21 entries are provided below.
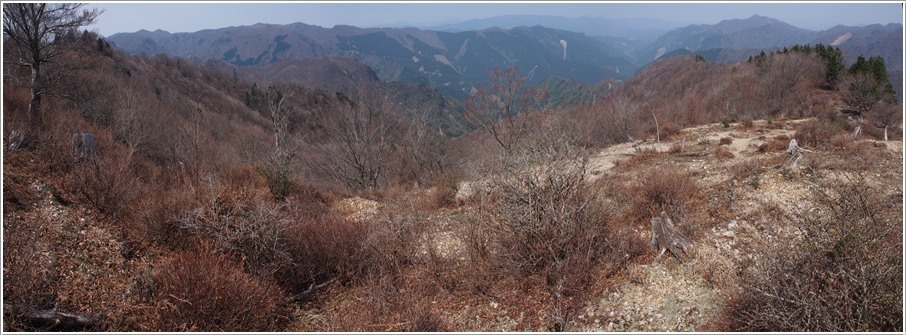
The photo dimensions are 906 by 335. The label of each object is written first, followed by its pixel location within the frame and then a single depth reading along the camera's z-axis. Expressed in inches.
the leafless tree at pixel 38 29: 478.9
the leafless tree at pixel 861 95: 1046.4
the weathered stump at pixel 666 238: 272.1
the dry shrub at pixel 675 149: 633.6
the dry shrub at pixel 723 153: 541.6
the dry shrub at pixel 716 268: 228.3
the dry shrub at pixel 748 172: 395.9
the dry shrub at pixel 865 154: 429.4
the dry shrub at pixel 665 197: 340.8
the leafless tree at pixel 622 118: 1088.4
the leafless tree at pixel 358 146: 914.1
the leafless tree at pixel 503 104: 665.0
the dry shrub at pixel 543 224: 250.5
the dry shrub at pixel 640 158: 592.6
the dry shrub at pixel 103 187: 289.0
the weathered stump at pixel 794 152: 434.1
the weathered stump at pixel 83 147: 332.5
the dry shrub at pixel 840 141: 506.8
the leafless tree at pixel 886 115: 903.7
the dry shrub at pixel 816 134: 541.6
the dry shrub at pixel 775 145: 542.3
